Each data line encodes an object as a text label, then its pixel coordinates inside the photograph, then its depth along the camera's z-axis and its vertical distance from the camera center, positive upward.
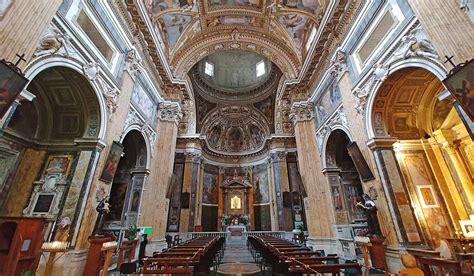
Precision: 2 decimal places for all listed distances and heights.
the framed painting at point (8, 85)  3.13 +2.03
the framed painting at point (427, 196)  5.78 +0.68
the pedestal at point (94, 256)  4.83 -0.65
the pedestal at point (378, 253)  5.25 -0.69
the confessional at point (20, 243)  3.54 -0.28
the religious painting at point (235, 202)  19.84 +1.97
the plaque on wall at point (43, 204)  5.52 +0.55
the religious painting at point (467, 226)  5.48 -0.09
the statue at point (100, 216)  5.37 +0.24
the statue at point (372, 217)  5.64 +0.15
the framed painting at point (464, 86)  3.32 +2.06
